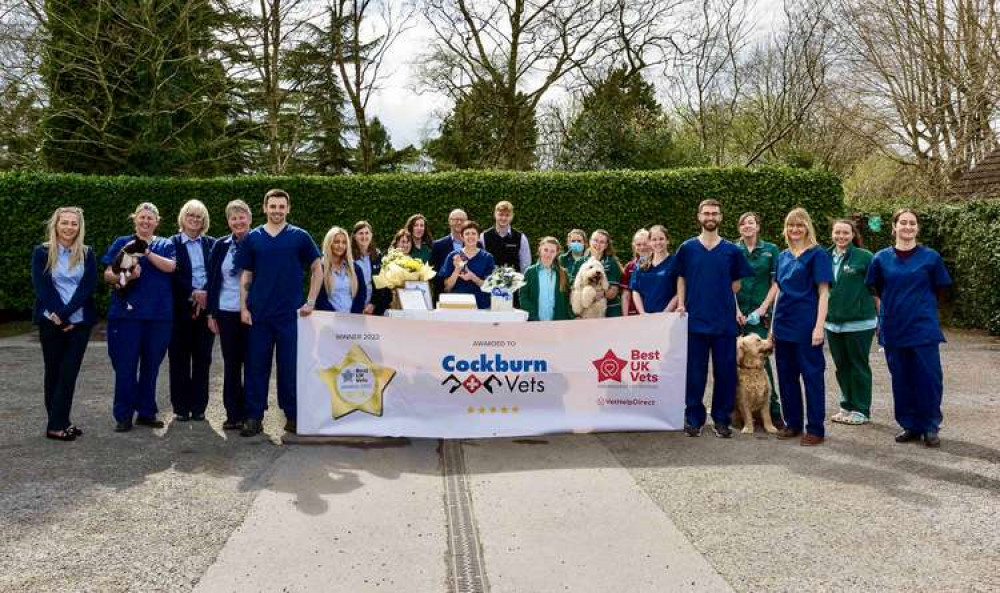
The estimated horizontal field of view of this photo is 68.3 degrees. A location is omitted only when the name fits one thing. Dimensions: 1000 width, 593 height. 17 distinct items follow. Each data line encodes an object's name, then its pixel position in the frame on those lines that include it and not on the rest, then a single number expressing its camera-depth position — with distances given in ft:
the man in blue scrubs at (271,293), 19.53
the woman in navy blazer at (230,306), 20.24
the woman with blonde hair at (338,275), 21.16
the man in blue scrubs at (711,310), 19.54
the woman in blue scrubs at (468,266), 24.18
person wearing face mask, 25.16
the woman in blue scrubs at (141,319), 20.08
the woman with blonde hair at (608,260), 23.58
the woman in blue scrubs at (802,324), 18.85
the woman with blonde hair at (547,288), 22.63
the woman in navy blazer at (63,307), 18.83
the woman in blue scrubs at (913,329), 19.03
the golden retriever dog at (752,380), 19.86
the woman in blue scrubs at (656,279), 20.76
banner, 19.22
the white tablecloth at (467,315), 20.88
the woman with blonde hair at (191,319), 20.88
